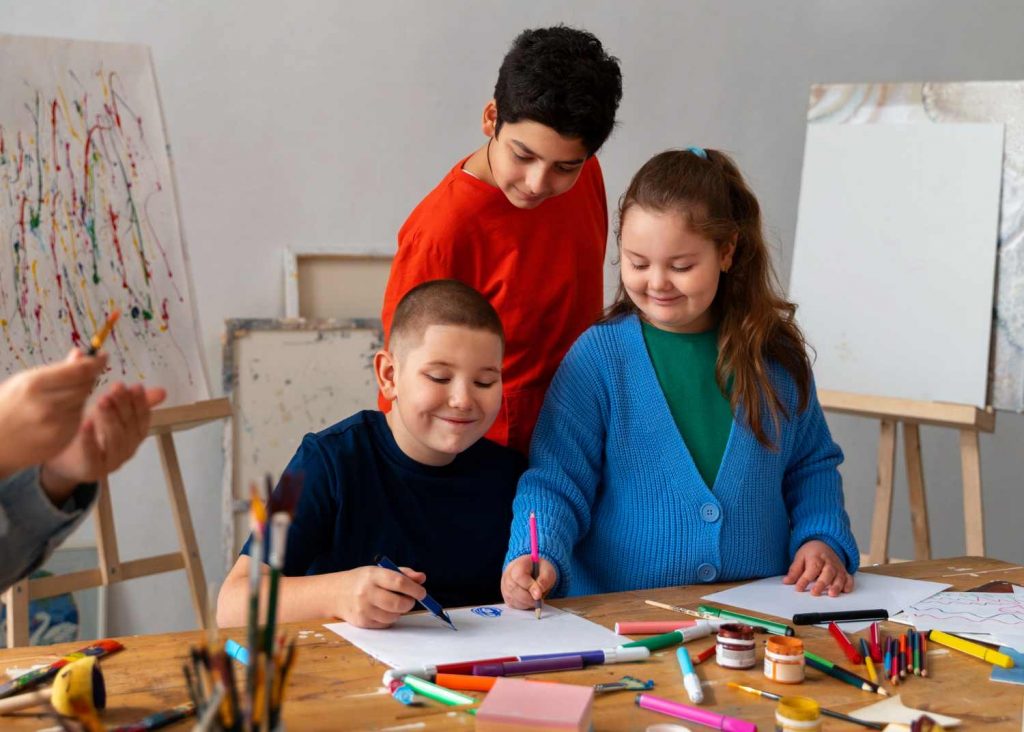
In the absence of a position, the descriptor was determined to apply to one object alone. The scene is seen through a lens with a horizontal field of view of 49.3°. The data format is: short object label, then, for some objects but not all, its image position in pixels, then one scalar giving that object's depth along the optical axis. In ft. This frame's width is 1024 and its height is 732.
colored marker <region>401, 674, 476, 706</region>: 3.34
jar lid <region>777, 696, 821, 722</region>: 3.17
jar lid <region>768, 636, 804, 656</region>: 3.66
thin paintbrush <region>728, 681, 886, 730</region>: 3.27
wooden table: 3.26
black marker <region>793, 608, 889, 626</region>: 4.29
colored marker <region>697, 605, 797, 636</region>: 4.16
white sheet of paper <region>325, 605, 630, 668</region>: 3.77
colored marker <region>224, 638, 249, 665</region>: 3.59
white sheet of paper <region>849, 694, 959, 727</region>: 3.33
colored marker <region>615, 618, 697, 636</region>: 4.07
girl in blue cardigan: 5.11
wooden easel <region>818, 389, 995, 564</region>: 7.99
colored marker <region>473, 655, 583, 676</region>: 3.55
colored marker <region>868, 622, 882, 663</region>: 3.86
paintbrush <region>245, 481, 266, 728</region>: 2.22
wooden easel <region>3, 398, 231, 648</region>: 6.88
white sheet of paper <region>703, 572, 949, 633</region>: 4.53
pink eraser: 3.01
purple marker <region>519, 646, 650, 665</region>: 3.74
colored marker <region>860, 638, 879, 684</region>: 3.69
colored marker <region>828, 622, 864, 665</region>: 3.85
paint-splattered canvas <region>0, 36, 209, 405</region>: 6.75
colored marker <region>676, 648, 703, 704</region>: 3.44
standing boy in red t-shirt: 5.11
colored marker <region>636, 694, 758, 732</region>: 3.20
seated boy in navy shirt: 4.75
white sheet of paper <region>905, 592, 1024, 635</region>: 4.28
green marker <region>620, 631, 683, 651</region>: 3.88
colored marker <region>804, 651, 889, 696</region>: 3.58
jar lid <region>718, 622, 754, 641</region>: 3.77
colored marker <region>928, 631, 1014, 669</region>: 3.86
